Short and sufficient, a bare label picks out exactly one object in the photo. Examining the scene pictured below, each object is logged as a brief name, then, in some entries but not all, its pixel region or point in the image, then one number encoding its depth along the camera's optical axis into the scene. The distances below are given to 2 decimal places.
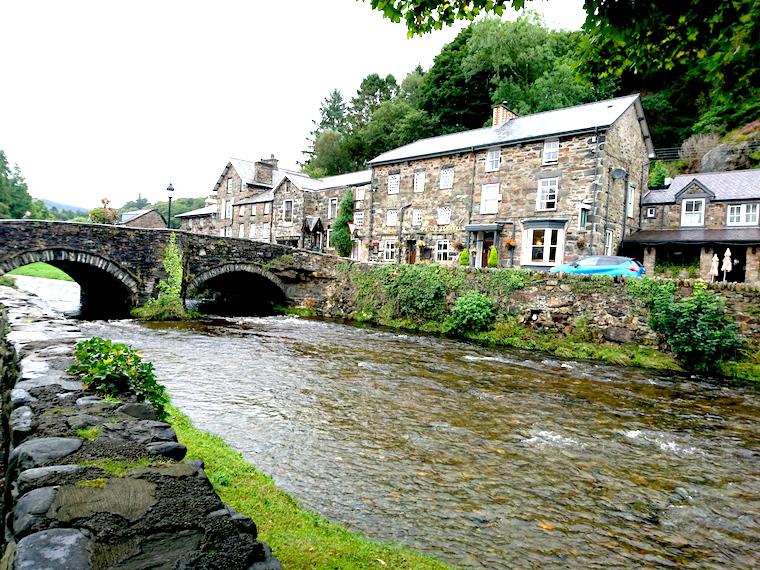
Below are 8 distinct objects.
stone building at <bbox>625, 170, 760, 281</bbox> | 26.48
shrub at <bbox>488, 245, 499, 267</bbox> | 25.42
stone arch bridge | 19.06
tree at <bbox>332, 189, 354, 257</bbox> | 37.91
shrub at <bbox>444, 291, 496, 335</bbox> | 19.25
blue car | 19.36
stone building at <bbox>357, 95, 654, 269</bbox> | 25.42
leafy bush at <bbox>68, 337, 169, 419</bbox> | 5.05
